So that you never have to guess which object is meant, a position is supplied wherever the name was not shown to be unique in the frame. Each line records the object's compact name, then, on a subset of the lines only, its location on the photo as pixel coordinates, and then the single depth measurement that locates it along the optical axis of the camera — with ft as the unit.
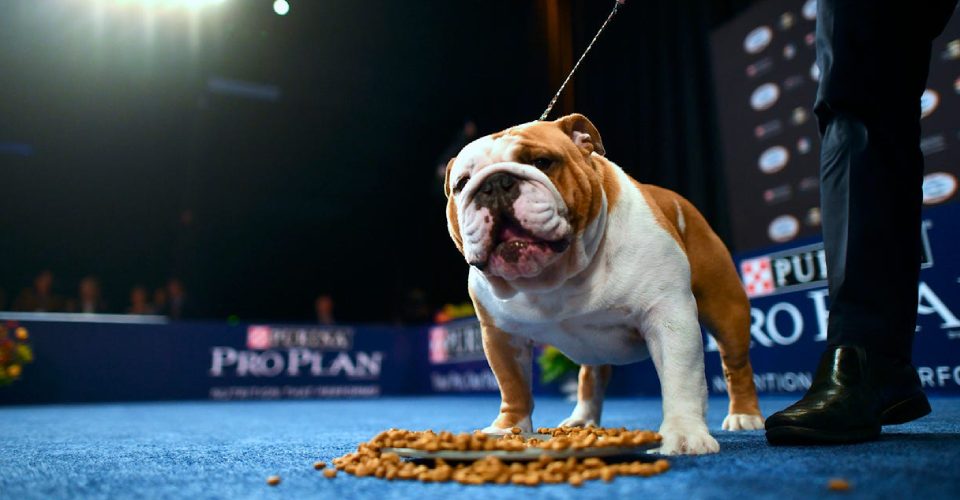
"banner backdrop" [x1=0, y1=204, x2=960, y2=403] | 9.40
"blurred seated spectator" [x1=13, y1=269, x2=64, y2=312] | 23.98
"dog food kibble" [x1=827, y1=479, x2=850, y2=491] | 2.41
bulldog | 4.10
